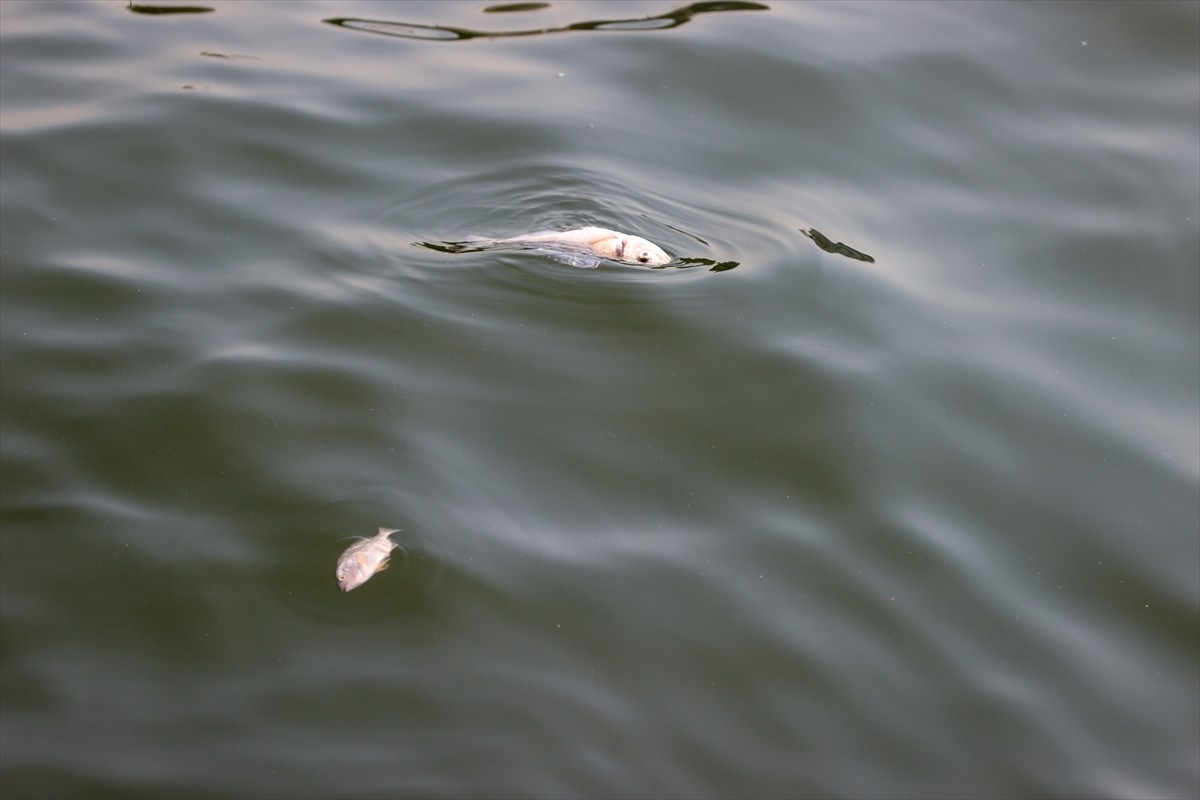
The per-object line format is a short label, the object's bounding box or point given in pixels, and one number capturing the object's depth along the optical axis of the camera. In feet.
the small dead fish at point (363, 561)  22.62
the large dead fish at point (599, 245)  30.48
